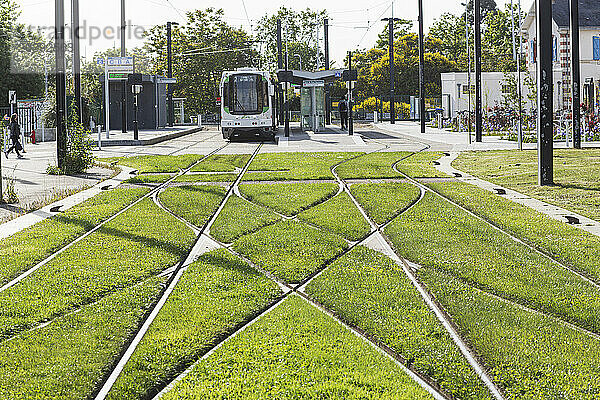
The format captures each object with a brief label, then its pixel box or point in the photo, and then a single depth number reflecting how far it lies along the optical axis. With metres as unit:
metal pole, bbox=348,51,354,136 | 41.81
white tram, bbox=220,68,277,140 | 39.56
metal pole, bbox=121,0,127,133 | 54.88
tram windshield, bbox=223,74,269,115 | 39.53
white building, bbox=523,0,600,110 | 52.19
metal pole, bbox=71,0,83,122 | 23.83
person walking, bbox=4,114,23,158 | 29.55
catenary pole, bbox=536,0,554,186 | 15.80
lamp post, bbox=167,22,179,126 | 68.00
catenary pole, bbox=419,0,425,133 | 43.56
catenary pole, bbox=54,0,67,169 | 20.82
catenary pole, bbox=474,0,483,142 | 31.52
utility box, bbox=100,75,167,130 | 58.06
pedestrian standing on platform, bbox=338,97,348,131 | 46.06
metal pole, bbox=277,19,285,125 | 55.62
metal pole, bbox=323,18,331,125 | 56.26
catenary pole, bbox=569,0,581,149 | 26.17
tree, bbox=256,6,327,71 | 105.56
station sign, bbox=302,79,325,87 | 46.11
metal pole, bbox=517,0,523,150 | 26.29
